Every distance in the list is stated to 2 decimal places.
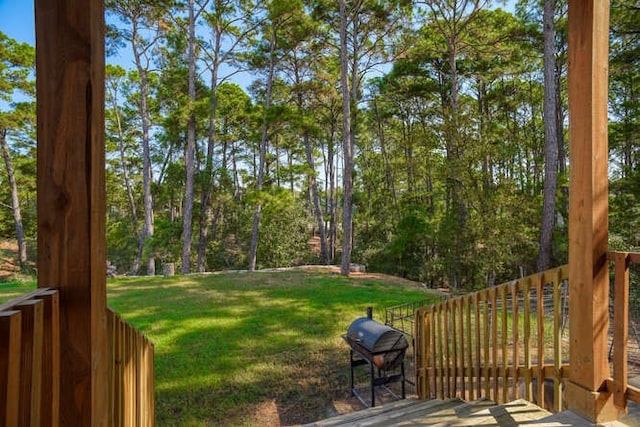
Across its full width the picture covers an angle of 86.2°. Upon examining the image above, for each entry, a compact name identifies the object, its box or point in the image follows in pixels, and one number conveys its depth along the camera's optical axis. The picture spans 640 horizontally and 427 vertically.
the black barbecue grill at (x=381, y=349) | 3.57
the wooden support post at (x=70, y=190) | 0.99
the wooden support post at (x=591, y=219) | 1.75
